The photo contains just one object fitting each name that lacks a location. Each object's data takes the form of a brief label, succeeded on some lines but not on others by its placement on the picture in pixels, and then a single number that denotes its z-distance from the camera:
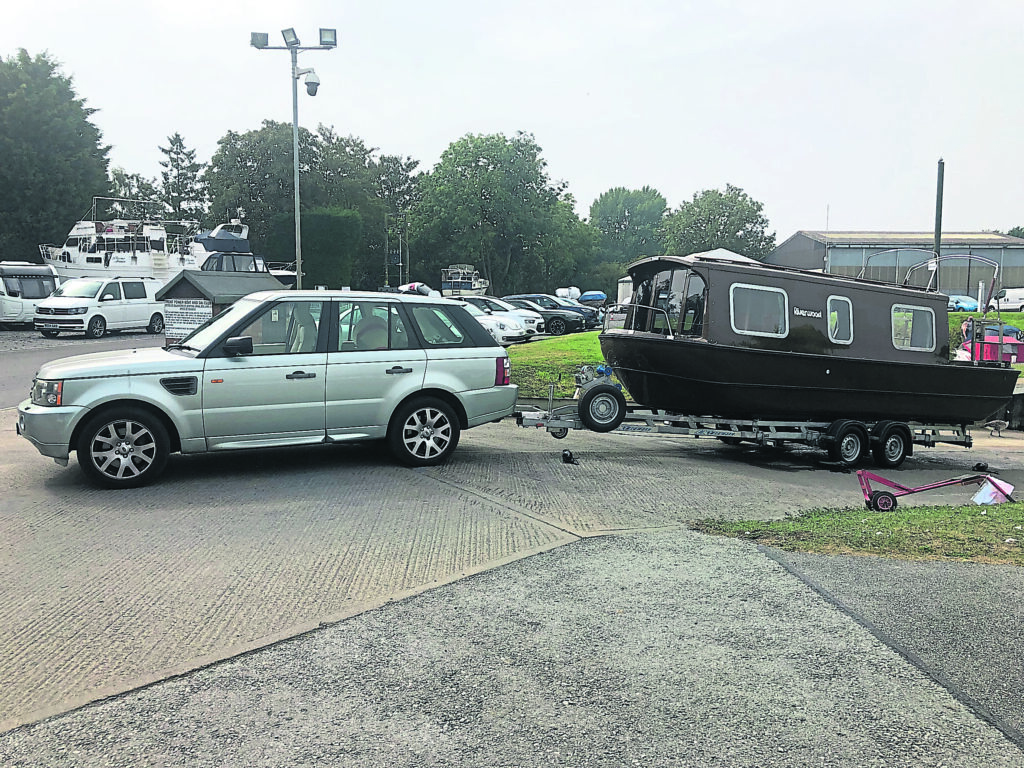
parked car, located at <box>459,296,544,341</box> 32.25
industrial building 64.94
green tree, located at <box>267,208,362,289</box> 61.88
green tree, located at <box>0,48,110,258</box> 47.94
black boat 11.23
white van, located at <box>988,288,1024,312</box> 49.92
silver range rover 8.13
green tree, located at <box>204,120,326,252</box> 65.56
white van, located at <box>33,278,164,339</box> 28.44
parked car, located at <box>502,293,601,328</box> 40.19
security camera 23.59
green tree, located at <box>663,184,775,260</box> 88.75
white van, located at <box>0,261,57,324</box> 31.98
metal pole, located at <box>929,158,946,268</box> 26.64
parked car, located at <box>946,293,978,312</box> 41.21
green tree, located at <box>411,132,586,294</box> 71.81
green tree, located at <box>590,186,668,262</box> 132.12
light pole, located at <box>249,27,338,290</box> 23.67
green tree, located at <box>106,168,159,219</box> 53.09
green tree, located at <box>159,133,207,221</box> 88.62
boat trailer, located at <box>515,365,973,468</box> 11.05
